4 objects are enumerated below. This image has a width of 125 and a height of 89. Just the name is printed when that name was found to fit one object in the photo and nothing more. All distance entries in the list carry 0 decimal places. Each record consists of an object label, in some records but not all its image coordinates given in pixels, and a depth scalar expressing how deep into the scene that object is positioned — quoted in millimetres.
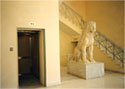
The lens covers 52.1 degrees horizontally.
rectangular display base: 5086
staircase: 6559
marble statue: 5098
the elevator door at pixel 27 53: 5840
